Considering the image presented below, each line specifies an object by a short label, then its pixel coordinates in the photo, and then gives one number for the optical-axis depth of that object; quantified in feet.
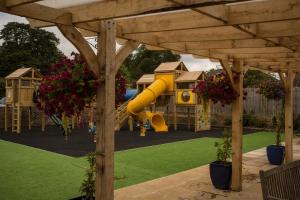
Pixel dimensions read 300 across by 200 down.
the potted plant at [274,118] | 28.96
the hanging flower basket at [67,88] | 11.44
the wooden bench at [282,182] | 11.24
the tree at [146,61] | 139.23
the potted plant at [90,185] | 13.32
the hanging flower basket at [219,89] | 21.11
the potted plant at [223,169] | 21.03
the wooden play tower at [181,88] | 59.11
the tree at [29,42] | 119.34
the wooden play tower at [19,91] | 52.42
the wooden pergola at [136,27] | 10.84
